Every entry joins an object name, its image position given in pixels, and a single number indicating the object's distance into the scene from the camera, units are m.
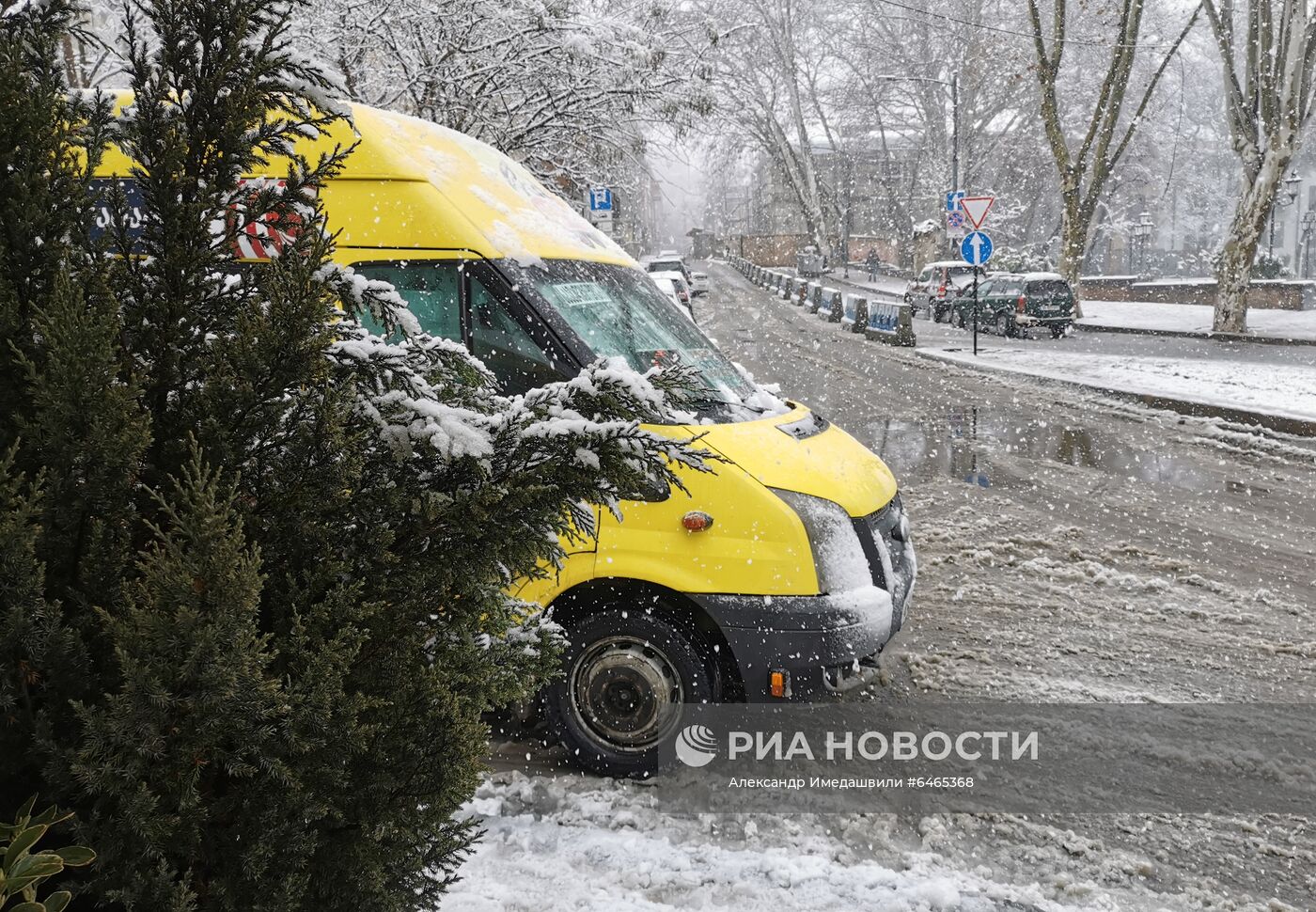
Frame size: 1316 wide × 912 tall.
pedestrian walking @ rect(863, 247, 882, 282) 61.95
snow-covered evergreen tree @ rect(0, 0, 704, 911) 1.42
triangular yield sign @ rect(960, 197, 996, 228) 21.62
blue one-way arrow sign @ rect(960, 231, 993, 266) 21.59
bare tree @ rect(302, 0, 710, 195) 11.66
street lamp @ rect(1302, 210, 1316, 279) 38.97
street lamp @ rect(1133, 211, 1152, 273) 52.71
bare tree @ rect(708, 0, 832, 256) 45.06
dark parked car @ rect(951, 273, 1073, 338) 28.05
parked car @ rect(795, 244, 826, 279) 62.38
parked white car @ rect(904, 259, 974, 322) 36.03
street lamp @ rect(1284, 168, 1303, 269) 46.18
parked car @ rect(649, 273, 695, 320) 27.43
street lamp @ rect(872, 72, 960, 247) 34.50
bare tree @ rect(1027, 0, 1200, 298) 25.06
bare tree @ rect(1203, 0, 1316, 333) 21.48
